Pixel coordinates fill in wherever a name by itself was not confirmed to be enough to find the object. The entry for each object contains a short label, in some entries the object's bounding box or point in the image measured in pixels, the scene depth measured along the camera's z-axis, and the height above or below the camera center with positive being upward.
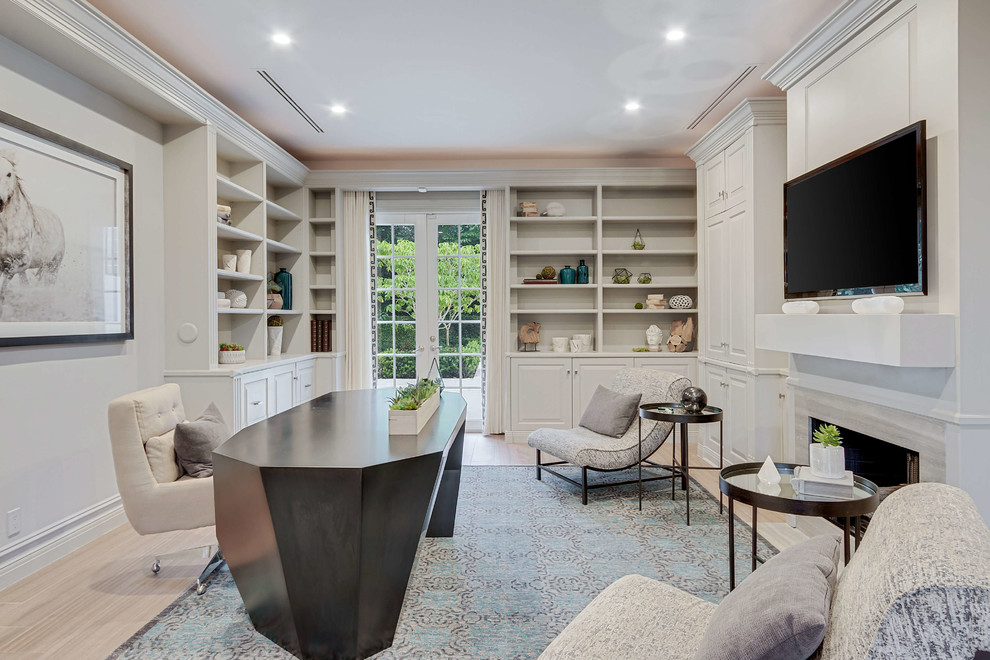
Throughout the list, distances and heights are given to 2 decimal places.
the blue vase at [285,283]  5.66 +0.41
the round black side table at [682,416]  3.47 -0.55
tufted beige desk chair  2.55 -0.68
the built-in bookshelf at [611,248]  6.17 +0.78
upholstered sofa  0.80 -0.41
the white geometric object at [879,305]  2.40 +0.07
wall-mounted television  2.39 +0.47
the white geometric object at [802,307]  3.02 +0.08
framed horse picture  2.74 +0.45
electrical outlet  2.72 -0.89
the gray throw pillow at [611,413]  4.10 -0.62
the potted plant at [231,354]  4.26 -0.20
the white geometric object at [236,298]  4.60 +0.22
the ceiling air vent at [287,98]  3.85 +1.64
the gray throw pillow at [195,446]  2.70 -0.55
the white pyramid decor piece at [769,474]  2.28 -0.58
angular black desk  1.94 -0.69
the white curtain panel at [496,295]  6.05 +0.31
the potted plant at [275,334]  5.33 -0.07
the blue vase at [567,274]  5.96 +0.51
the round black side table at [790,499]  2.02 -0.62
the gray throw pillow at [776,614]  0.99 -0.52
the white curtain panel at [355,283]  6.05 +0.44
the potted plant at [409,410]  2.37 -0.34
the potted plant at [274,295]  5.37 +0.28
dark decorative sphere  3.61 -0.46
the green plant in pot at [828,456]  2.20 -0.50
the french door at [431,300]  6.27 +0.27
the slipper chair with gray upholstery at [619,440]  3.83 -0.79
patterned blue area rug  2.18 -1.15
